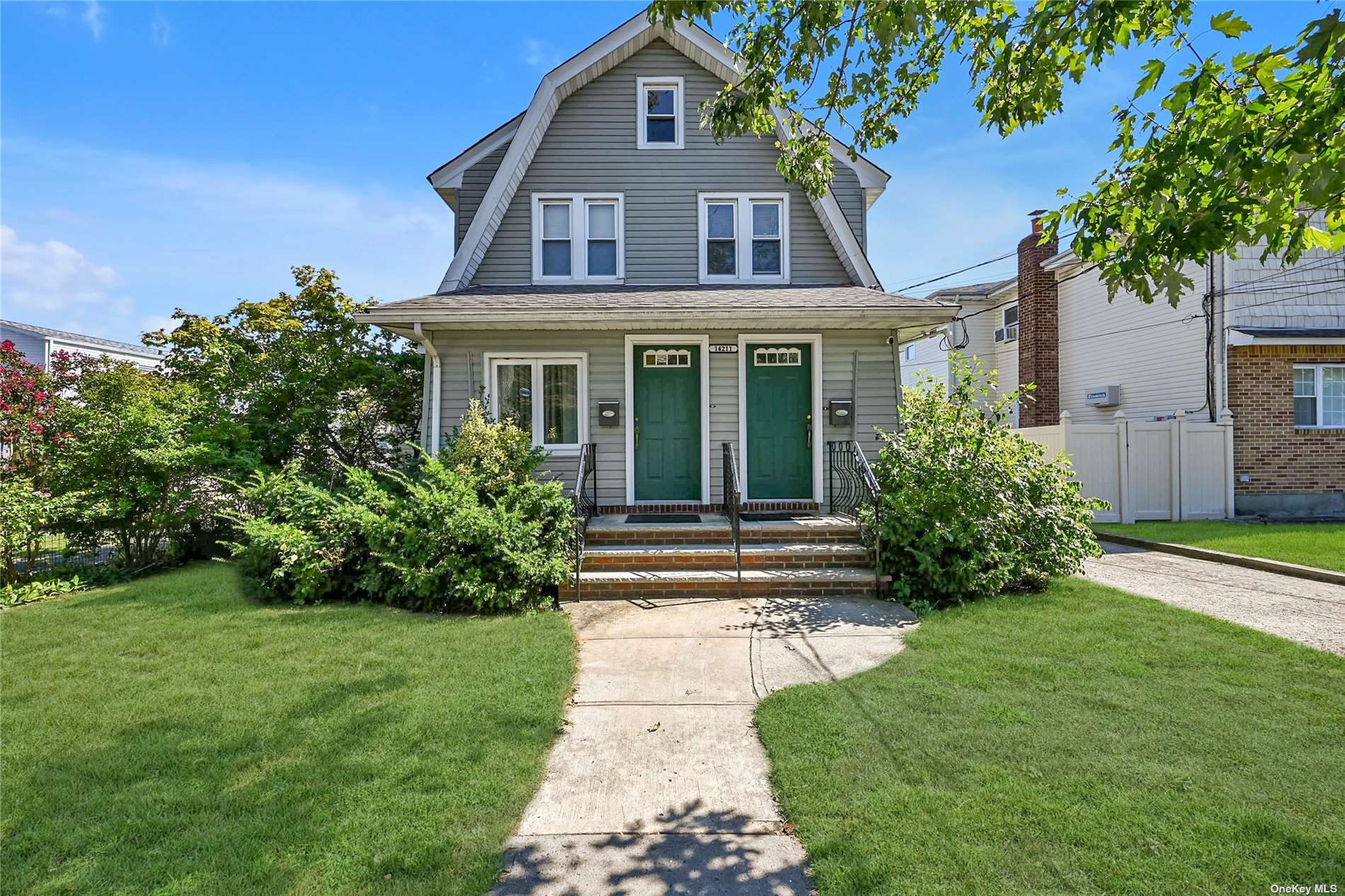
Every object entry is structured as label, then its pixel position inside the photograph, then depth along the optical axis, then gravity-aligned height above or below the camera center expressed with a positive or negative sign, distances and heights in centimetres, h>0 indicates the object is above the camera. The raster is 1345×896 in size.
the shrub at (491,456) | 728 +0
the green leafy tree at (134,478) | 789 -27
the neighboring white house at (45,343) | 2230 +426
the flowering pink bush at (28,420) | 779 +48
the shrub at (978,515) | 640 -65
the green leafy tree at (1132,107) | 273 +188
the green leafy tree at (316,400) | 923 +89
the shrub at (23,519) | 710 -70
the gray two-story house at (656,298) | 874 +223
